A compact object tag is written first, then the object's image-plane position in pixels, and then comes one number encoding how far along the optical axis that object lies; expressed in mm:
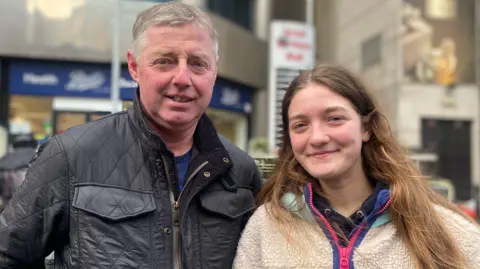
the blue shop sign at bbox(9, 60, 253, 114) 13094
